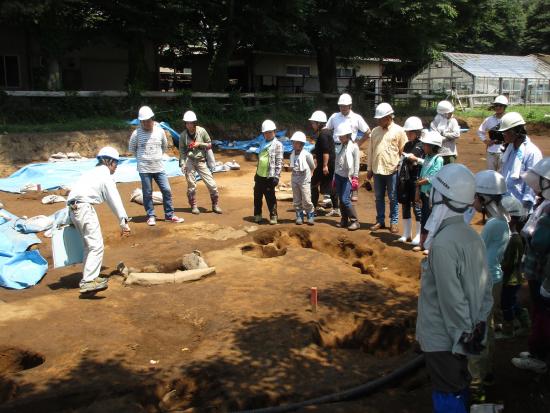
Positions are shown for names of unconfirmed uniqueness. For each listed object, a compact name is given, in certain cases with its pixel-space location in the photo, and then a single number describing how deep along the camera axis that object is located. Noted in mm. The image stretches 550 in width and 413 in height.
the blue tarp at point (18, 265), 6750
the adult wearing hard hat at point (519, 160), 5781
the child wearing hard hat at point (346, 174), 8461
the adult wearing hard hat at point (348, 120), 8930
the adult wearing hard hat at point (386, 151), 8031
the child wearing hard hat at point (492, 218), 4031
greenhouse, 34938
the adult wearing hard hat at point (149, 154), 9070
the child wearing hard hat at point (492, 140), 8695
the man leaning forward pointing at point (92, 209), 6281
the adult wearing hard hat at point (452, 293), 3006
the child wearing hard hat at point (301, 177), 8859
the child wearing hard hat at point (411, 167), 7293
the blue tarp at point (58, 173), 12204
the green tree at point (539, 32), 48562
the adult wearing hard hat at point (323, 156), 8859
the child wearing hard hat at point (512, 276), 4543
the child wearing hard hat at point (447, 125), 8430
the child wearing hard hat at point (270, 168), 8906
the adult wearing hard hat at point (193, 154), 9625
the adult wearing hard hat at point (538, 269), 4059
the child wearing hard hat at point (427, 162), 6809
